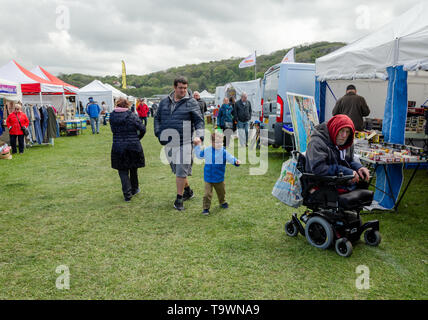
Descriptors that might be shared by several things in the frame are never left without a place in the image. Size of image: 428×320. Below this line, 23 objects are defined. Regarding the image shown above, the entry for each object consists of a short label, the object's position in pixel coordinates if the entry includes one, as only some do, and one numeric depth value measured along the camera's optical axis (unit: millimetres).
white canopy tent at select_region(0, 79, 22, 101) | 11252
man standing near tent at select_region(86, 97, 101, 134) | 17484
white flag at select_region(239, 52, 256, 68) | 19120
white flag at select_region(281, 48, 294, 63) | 12688
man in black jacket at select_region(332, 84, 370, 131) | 6191
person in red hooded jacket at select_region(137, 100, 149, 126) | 18266
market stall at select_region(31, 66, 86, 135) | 16625
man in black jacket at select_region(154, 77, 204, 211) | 4703
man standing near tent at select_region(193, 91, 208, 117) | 10484
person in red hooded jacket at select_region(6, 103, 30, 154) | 10508
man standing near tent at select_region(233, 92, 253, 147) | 10508
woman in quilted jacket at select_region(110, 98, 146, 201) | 5234
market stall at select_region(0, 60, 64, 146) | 12359
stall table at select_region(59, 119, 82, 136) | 16559
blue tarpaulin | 4613
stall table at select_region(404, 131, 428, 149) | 7129
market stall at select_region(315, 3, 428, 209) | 4262
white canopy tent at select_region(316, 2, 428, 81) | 4188
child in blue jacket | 4609
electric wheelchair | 3309
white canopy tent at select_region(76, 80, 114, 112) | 25016
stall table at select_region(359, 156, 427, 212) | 4227
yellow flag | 47216
